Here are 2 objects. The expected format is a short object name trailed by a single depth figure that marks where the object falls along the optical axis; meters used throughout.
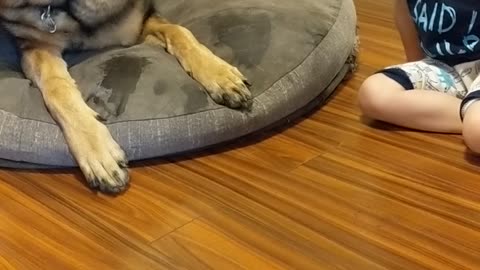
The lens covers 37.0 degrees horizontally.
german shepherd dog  1.41
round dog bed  1.46
